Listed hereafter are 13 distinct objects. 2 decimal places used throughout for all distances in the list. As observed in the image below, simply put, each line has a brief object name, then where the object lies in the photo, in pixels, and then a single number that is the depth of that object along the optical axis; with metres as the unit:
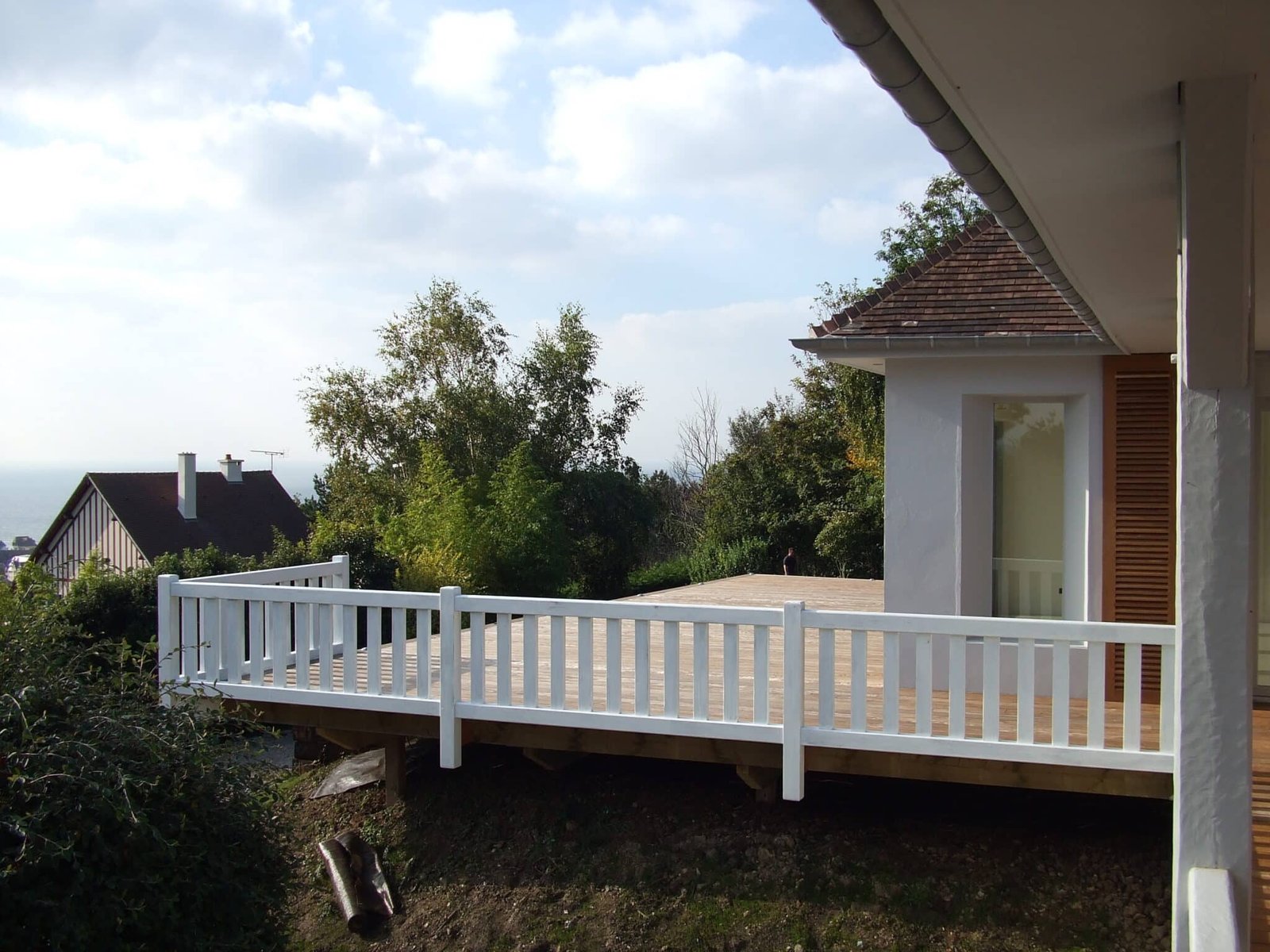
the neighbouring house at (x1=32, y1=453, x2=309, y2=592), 28.12
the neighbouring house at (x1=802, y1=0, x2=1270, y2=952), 2.63
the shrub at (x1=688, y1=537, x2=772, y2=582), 19.69
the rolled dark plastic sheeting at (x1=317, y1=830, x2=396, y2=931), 6.50
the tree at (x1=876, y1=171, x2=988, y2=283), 24.70
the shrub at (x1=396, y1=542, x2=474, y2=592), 14.59
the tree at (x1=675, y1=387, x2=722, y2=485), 34.69
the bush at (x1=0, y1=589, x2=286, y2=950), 3.58
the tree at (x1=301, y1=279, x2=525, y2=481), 23.98
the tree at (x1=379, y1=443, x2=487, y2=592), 14.80
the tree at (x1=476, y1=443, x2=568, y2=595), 16.28
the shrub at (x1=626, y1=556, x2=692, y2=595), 19.11
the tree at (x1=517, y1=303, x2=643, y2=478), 25.02
